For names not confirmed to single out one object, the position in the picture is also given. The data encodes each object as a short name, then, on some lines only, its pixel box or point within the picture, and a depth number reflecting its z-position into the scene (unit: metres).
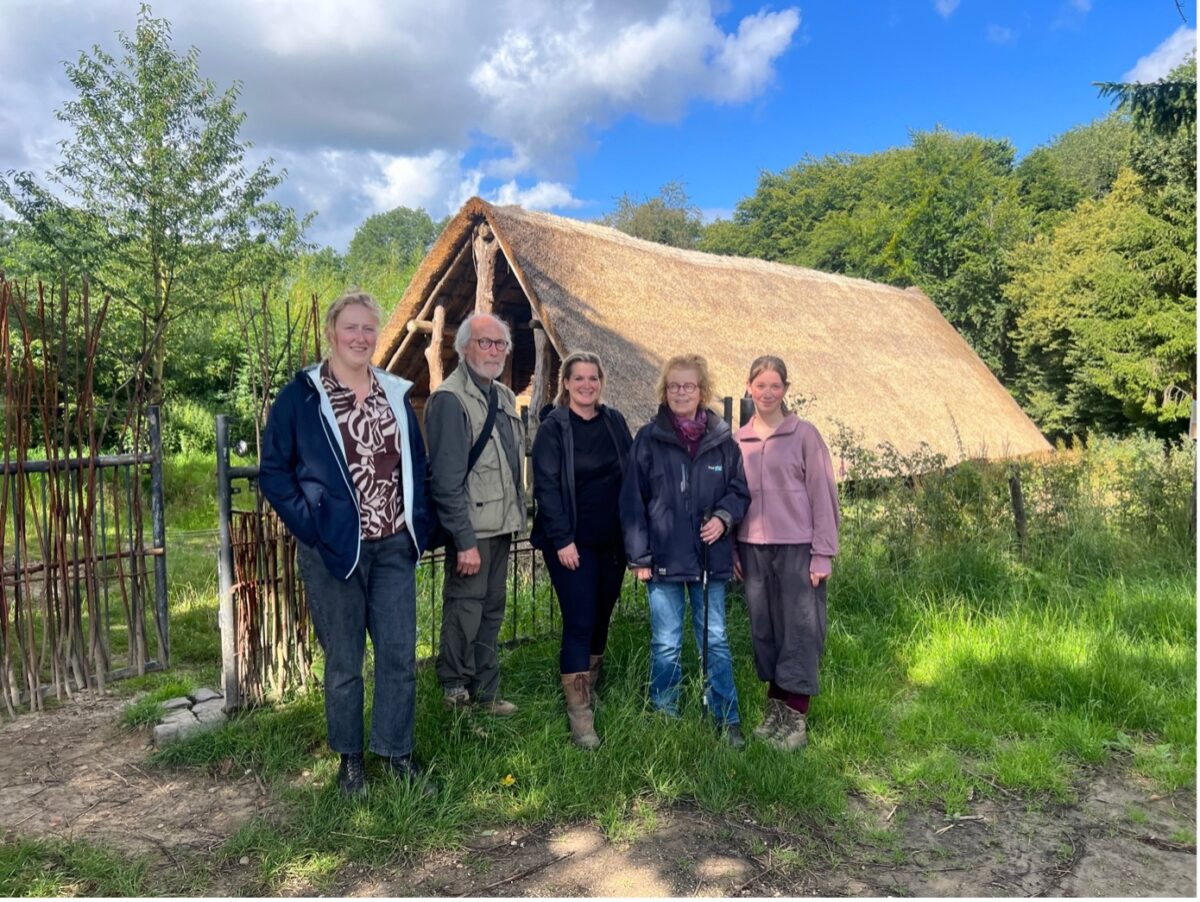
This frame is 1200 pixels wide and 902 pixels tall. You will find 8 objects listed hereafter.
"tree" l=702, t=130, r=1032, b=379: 20.17
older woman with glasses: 3.09
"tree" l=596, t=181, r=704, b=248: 39.72
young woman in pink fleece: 3.12
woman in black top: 3.09
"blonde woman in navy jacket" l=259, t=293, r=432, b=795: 2.57
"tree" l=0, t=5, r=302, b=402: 10.15
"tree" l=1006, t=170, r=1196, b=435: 14.94
